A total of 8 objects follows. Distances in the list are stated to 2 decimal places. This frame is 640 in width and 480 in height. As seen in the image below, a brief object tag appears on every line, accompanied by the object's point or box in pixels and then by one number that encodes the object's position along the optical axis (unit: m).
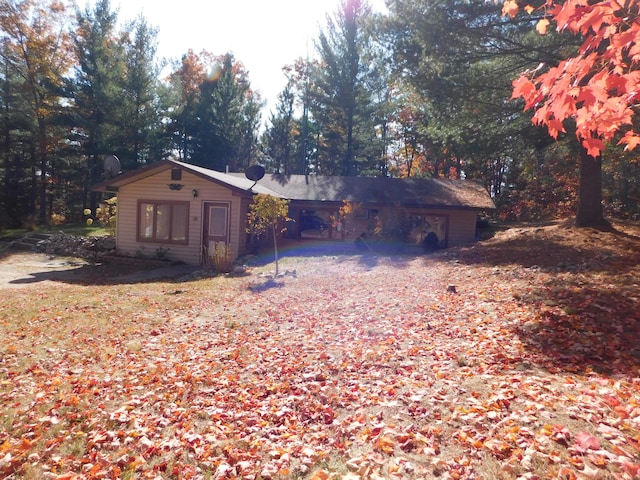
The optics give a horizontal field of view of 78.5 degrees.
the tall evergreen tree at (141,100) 27.33
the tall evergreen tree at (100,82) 25.98
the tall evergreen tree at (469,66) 11.45
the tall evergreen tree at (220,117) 31.14
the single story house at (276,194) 14.97
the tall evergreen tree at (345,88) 26.91
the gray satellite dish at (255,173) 16.06
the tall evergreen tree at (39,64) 24.75
